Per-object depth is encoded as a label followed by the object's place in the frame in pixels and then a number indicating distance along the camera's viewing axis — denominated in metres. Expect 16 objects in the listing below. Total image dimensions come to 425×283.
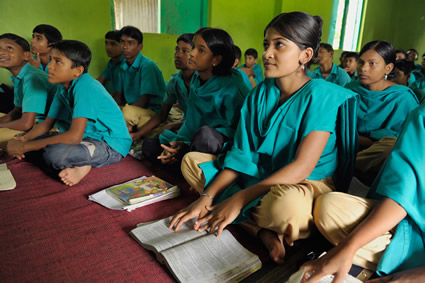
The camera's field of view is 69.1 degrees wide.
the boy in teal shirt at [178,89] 2.53
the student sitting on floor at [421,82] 4.20
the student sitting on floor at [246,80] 2.28
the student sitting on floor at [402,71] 3.41
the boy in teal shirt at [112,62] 3.77
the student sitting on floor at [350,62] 4.95
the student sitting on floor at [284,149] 1.25
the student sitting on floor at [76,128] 1.94
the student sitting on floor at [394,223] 0.94
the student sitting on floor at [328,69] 4.16
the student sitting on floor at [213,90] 2.02
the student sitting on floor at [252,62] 5.61
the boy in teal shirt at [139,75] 3.26
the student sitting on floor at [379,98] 2.12
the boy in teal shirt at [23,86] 2.30
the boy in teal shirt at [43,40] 3.13
